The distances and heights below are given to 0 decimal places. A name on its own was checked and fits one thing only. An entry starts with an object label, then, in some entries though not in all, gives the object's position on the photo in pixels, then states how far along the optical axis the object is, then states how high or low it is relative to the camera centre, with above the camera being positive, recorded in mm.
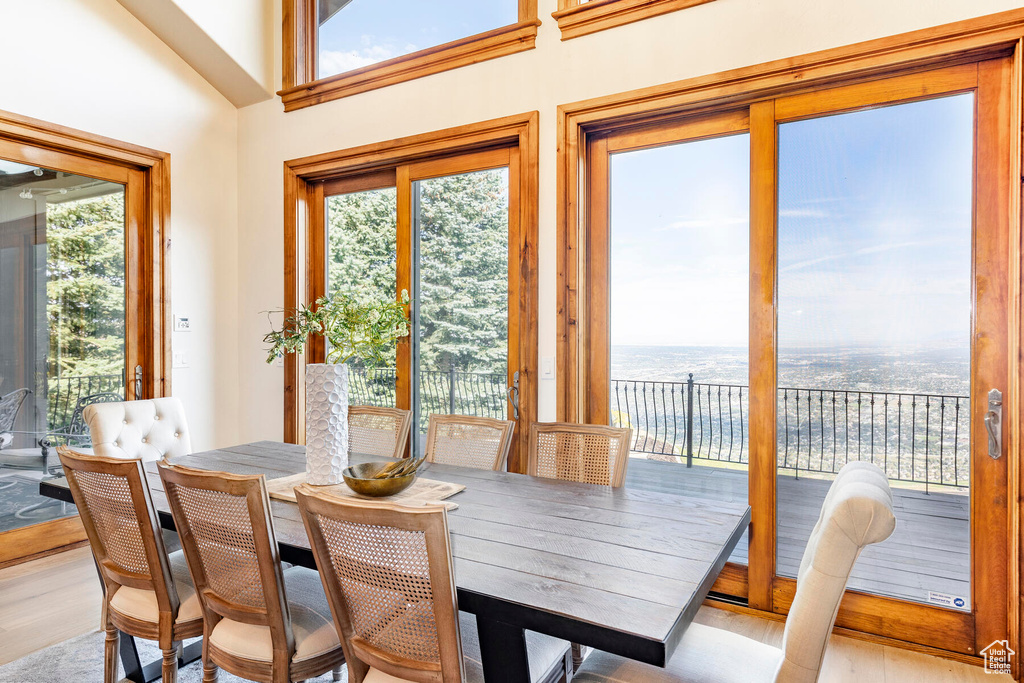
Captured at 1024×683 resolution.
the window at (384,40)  3186 +1823
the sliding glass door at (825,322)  2215 +48
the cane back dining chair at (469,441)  2432 -464
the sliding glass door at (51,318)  3154 +112
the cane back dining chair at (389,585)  1132 -522
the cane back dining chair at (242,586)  1411 -653
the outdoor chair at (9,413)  3133 -412
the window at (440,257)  3154 +482
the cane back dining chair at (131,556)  1605 -650
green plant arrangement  1969 +36
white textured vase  1987 -302
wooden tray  1801 -518
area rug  2064 -1222
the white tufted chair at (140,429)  2447 -417
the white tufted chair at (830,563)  1073 -440
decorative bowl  1749 -461
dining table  1104 -537
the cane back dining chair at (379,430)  2727 -459
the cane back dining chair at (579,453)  2164 -462
